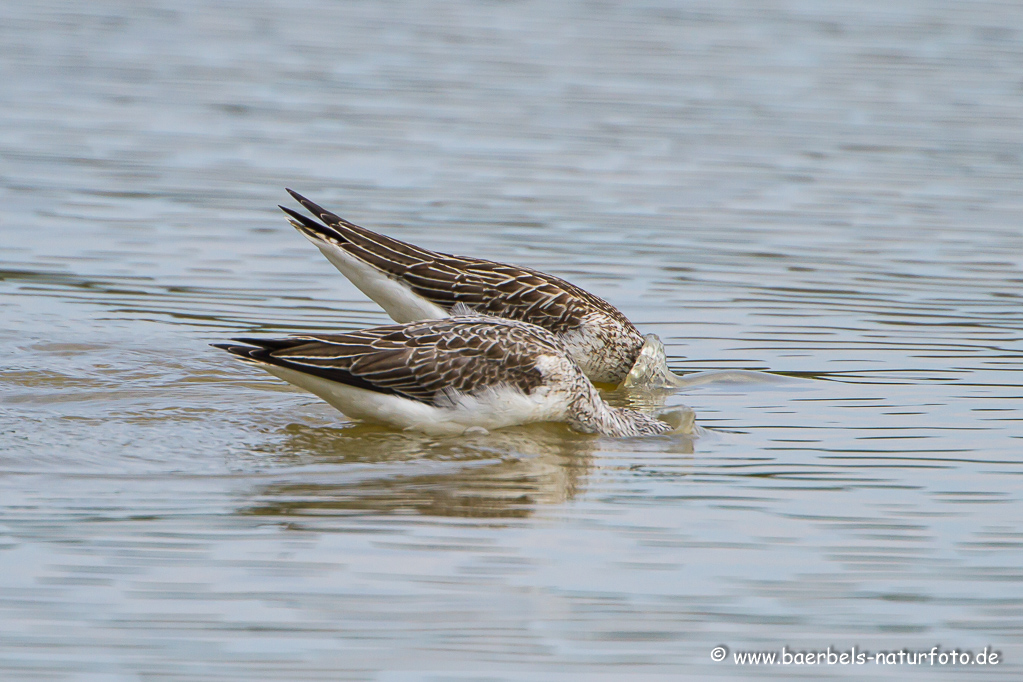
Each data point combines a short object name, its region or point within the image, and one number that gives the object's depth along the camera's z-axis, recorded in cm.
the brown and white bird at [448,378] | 1030
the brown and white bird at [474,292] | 1273
